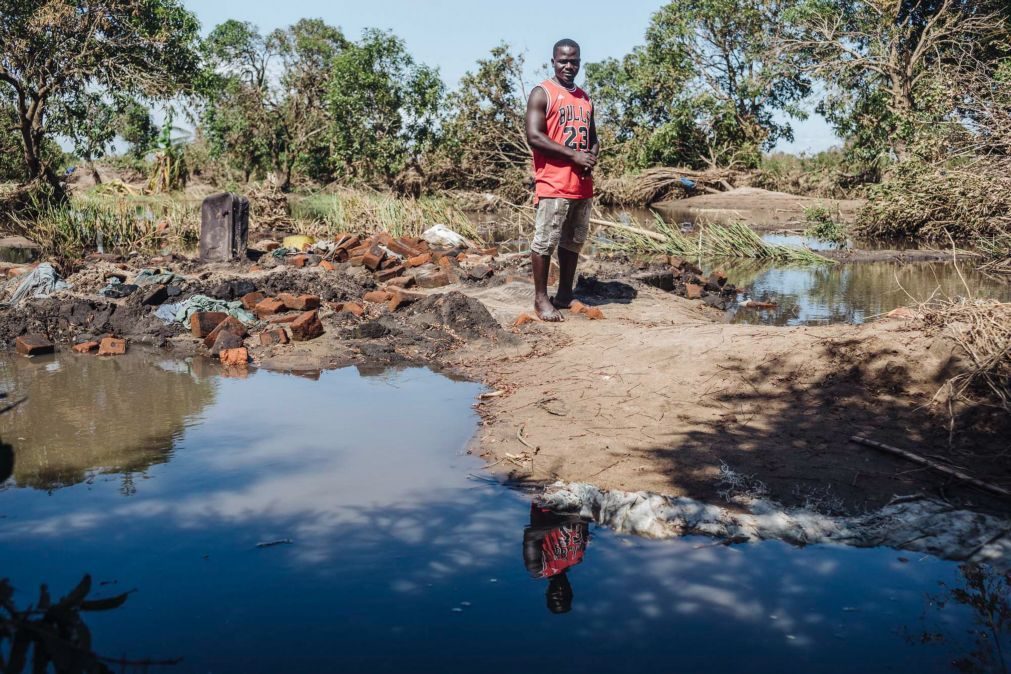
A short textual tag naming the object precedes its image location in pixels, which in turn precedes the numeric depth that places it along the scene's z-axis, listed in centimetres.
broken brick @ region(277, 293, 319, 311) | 719
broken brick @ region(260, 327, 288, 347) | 657
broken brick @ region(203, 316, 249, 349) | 655
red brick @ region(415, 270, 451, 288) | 862
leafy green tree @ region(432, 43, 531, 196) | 2102
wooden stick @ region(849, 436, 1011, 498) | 334
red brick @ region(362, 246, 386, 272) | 907
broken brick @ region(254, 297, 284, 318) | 713
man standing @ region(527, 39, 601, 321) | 634
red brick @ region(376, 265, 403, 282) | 895
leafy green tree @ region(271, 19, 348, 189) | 2481
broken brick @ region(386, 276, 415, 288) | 841
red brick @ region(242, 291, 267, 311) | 744
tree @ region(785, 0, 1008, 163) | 1770
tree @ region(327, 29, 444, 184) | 2117
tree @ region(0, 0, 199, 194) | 1493
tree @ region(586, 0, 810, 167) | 2405
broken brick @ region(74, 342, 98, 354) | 653
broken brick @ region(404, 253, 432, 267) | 955
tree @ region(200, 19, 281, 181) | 2438
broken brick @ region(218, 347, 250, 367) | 616
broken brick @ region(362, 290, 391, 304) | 764
